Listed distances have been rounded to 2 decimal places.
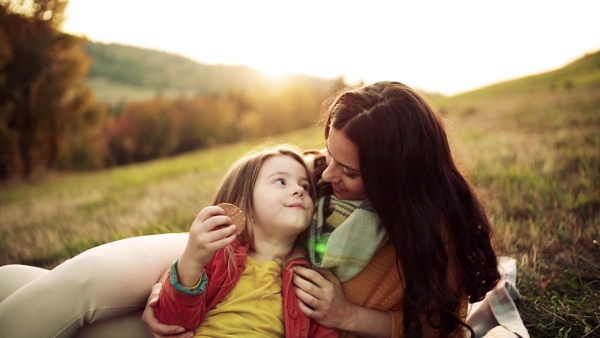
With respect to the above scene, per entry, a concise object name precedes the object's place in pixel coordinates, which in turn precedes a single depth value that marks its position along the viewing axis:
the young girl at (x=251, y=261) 1.78
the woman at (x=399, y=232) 1.88
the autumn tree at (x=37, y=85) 15.28
